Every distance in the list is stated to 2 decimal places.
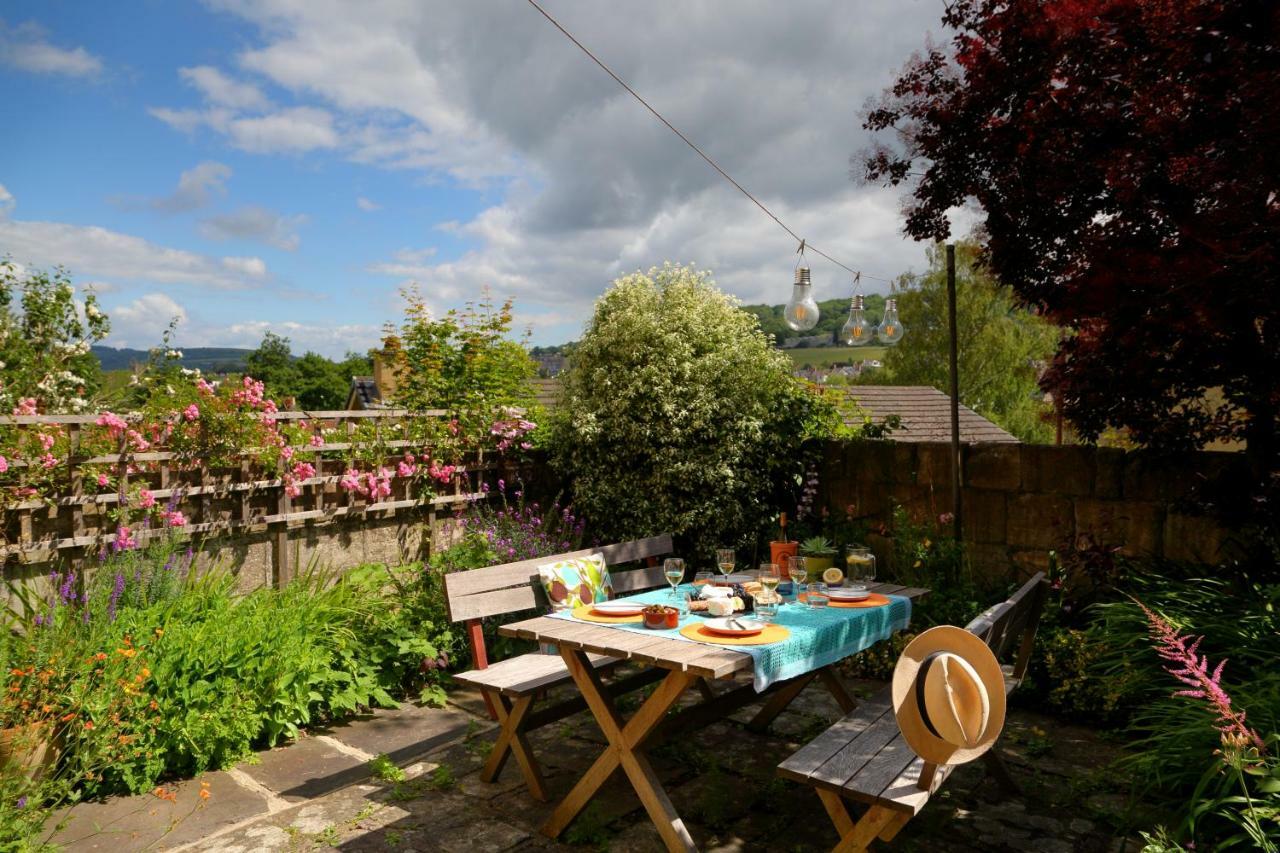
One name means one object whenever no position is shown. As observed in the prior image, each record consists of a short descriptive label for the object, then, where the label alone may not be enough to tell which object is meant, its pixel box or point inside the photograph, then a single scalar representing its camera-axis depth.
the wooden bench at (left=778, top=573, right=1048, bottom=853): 2.55
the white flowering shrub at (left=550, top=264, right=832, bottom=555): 6.18
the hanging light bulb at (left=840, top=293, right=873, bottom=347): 8.20
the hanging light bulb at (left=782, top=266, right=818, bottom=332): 6.33
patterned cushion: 4.14
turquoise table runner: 3.00
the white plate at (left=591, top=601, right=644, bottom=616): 3.46
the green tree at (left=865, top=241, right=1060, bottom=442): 29.06
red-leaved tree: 3.65
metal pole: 5.68
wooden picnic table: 2.88
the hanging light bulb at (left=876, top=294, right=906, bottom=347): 8.48
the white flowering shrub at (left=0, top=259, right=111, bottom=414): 8.05
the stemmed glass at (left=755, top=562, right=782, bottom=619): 3.44
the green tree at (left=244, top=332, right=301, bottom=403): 58.22
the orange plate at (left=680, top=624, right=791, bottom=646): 3.07
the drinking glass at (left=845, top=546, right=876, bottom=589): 4.19
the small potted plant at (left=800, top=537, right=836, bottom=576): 4.21
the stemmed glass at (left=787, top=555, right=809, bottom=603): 3.87
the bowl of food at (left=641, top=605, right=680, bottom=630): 3.29
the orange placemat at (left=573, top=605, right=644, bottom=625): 3.37
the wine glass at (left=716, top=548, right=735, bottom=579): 3.94
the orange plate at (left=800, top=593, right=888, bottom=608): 3.70
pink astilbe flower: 2.05
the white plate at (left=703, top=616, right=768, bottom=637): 3.14
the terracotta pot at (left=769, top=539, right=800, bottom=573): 4.18
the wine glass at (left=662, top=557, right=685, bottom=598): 3.80
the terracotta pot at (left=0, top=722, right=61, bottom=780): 3.16
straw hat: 2.30
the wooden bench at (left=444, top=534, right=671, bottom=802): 3.56
